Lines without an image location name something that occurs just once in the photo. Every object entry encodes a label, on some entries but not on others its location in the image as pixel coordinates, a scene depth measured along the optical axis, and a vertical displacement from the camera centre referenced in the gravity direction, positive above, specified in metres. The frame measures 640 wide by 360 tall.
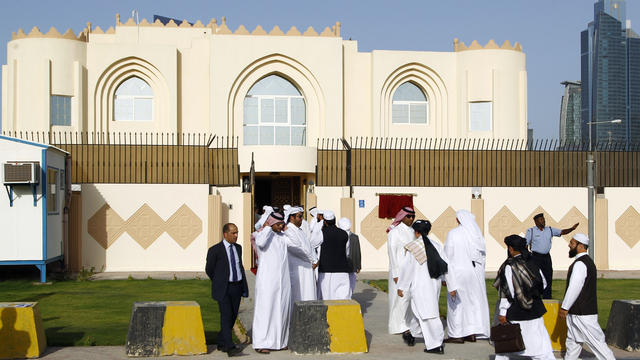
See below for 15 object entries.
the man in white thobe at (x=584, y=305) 9.36 -1.46
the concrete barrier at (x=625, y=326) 10.83 -1.99
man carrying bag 9.02 -1.46
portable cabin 18.86 -0.56
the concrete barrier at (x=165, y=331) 10.23 -1.93
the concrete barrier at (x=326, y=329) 10.44 -1.94
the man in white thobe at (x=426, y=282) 10.57 -1.37
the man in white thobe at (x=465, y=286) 11.36 -1.51
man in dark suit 10.41 -1.26
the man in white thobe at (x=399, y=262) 11.59 -1.19
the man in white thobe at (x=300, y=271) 11.86 -1.35
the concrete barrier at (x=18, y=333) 10.09 -1.93
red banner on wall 23.06 -0.65
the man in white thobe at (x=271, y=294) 10.63 -1.53
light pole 20.30 -0.33
